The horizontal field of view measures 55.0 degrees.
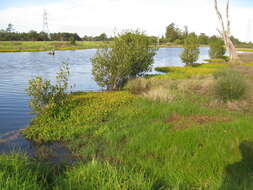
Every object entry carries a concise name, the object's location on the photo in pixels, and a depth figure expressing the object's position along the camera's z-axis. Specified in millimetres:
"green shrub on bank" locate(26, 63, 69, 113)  10992
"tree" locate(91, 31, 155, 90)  16969
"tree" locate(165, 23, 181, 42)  141650
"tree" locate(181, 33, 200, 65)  36219
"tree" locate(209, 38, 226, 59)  52625
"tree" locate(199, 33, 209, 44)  131350
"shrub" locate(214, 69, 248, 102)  13198
